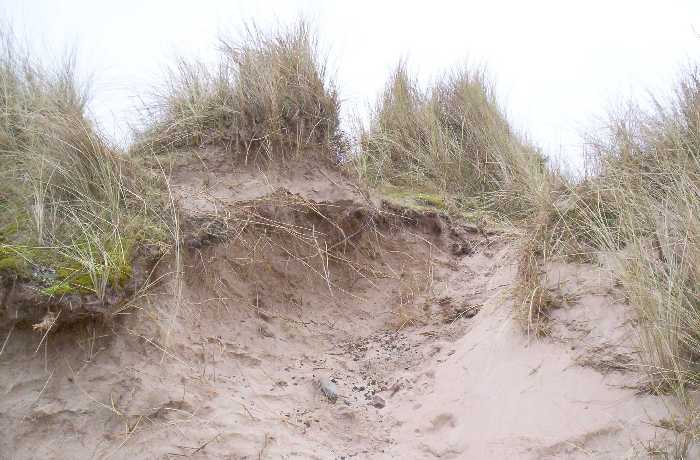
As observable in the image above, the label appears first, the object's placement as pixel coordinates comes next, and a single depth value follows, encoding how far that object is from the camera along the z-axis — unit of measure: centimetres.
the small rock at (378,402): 319
